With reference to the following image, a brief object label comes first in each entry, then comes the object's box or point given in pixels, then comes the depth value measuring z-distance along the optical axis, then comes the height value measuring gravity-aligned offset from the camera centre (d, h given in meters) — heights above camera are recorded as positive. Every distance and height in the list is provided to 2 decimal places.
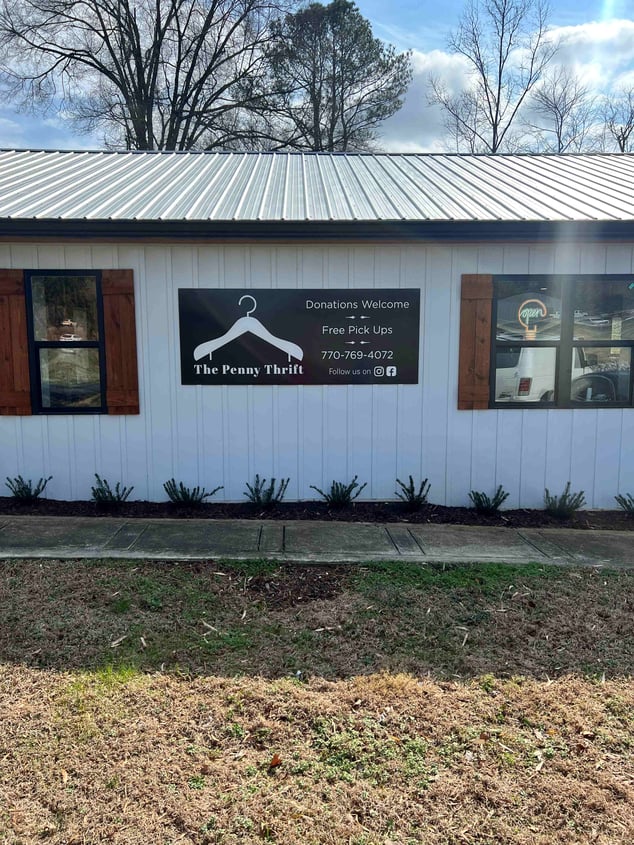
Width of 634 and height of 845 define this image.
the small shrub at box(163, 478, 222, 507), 6.04 -1.35
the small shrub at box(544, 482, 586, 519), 6.04 -1.43
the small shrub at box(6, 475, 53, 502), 6.03 -1.29
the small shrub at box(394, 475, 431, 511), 6.07 -1.35
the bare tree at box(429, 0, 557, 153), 25.58 +10.82
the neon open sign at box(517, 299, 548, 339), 6.06 +0.45
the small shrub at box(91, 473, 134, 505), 5.98 -1.33
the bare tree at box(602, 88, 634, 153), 25.66 +9.53
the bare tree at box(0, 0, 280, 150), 22.17 +10.86
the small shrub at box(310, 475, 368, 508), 6.07 -1.36
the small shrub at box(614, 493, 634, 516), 6.20 -1.45
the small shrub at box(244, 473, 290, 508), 6.07 -1.34
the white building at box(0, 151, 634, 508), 5.85 +0.10
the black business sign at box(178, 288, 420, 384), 5.95 +0.23
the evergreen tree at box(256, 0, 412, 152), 22.08 +10.21
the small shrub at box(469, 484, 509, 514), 6.08 -1.42
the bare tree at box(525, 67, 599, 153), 26.19 +10.69
